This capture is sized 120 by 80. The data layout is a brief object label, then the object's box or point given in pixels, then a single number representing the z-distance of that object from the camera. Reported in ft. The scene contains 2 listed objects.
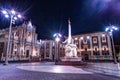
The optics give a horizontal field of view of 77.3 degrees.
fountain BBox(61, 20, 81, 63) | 60.49
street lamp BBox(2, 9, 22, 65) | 41.27
